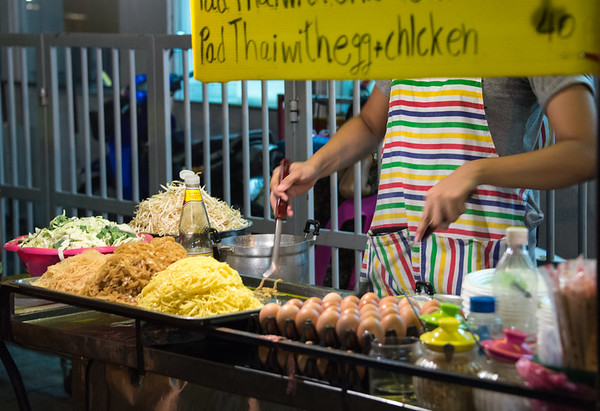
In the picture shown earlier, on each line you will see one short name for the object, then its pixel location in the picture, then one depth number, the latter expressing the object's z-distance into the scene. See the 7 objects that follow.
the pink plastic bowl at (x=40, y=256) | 2.52
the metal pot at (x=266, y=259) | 2.30
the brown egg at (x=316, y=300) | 1.68
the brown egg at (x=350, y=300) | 1.67
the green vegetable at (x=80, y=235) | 2.63
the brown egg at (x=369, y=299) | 1.69
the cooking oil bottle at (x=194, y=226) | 2.45
